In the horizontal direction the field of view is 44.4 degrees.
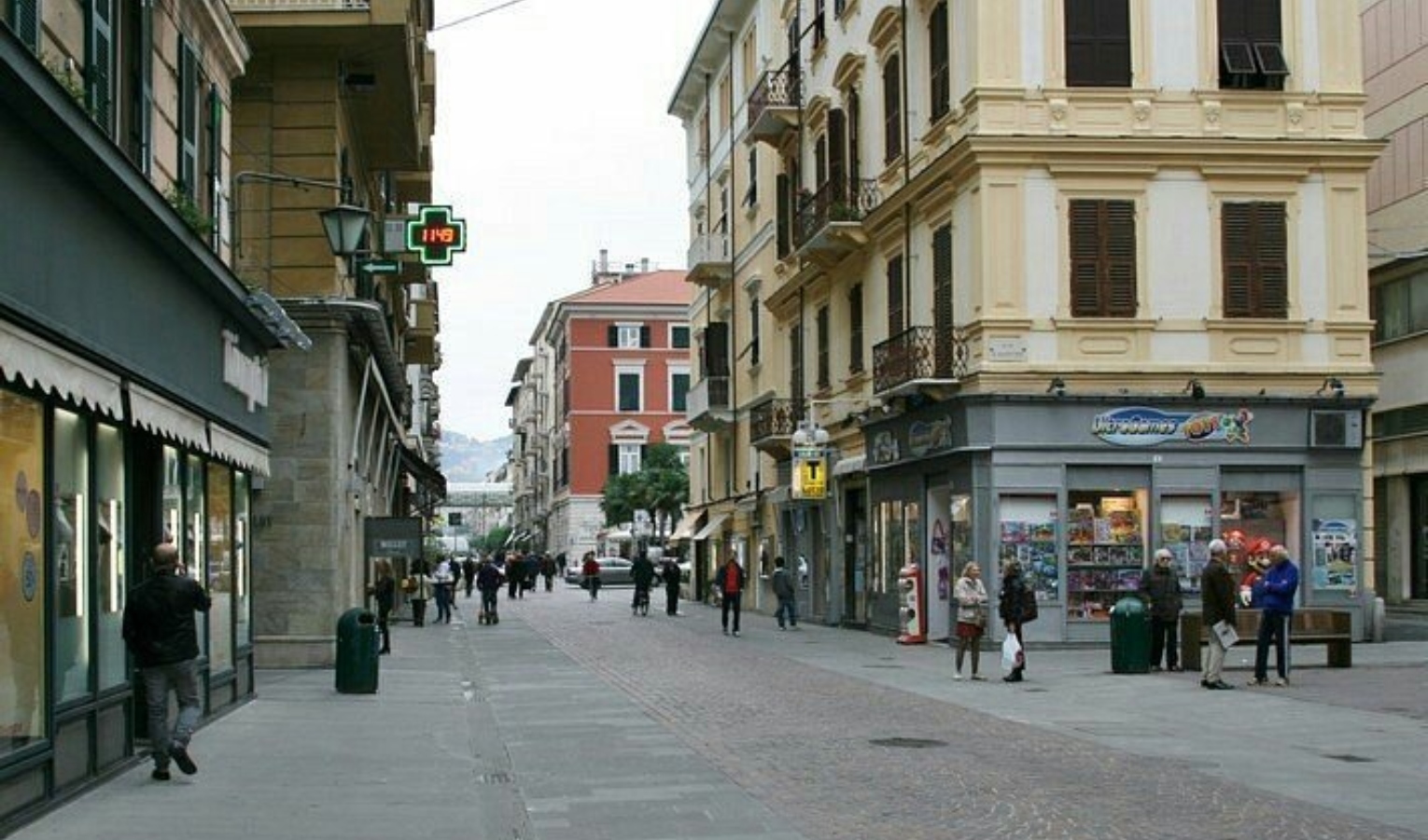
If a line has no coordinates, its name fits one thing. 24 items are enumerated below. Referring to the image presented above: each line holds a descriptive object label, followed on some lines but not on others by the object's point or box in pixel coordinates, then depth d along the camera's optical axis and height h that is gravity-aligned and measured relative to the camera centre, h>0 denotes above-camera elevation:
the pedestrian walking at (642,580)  44.69 -2.35
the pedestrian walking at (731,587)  35.53 -2.05
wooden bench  23.06 -2.01
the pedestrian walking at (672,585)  44.94 -2.52
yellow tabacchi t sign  35.56 +0.18
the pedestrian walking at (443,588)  42.16 -2.39
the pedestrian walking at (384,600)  27.73 -1.78
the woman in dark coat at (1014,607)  22.50 -1.60
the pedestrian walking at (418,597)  39.09 -2.43
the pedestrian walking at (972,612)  22.80 -1.69
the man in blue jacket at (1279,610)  20.80 -1.55
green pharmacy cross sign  26.88 +3.92
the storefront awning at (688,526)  57.79 -1.32
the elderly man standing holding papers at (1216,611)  20.47 -1.53
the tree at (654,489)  87.69 -0.06
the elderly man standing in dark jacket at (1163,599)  23.27 -1.57
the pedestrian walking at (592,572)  57.62 -2.81
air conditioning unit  28.12 +0.81
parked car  77.38 -3.73
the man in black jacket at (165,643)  12.45 -1.07
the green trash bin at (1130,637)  22.80 -2.02
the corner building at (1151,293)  27.70 +3.01
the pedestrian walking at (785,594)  36.53 -2.27
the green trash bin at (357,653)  20.67 -1.92
